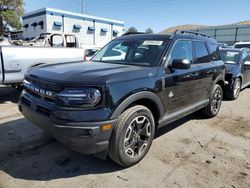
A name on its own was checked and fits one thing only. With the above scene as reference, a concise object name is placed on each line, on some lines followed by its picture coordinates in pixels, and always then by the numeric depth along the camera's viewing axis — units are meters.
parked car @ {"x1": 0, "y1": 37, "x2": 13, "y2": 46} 5.77
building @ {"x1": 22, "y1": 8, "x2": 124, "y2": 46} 22.02
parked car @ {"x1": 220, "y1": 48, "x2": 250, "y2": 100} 5.66
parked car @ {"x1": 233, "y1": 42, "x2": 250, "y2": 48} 10.88
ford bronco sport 2.14
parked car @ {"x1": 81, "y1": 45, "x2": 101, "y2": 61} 9.69
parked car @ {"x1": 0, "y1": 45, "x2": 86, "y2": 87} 4.65
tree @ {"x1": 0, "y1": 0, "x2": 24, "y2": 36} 25.19
